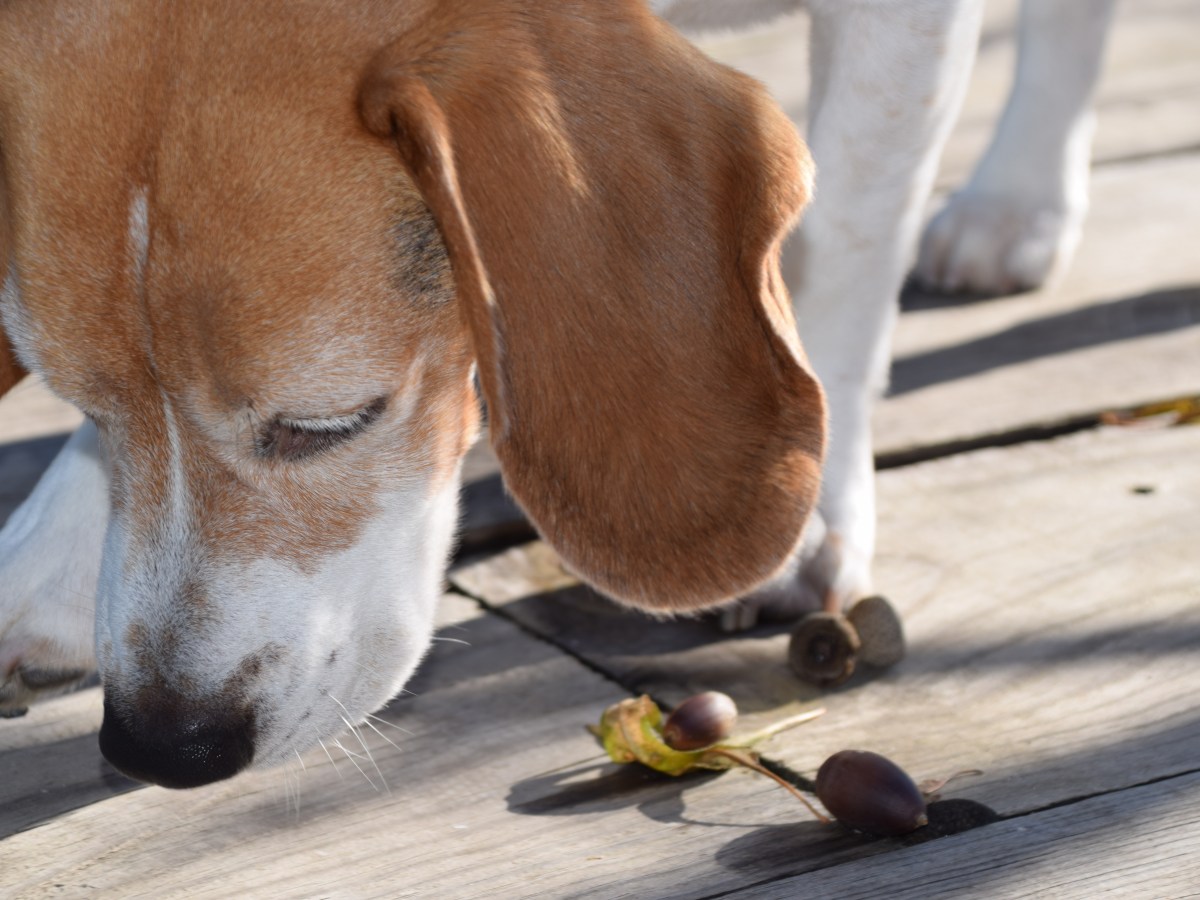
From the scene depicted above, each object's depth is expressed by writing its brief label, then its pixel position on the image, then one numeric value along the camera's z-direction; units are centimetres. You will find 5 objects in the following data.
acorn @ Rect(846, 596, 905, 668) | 87
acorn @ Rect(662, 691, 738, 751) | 83
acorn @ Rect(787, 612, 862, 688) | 87
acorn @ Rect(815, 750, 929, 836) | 80
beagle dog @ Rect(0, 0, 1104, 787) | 79
